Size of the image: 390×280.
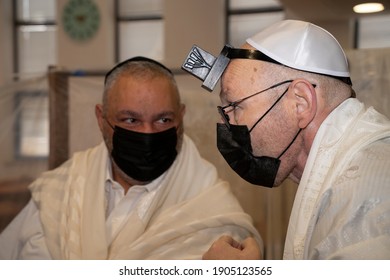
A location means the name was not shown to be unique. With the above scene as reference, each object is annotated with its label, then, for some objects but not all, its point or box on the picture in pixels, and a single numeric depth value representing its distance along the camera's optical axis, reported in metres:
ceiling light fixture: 1.78
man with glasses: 0.88
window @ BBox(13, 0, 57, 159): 2.02
